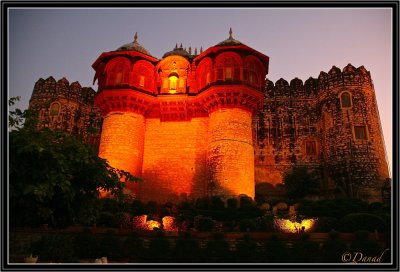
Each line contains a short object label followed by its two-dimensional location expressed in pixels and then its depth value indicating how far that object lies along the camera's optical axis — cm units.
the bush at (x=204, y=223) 1528
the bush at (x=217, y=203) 1736
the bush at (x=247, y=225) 1513
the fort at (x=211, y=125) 2012
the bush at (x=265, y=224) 1530
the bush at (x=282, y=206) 1950
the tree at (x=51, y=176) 792
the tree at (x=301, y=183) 2592
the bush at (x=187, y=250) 1309
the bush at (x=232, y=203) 1759
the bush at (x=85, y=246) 1291
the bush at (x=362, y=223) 1441
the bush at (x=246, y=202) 1733
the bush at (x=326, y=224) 1502
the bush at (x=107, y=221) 1520
